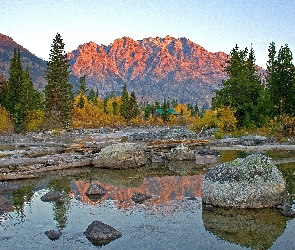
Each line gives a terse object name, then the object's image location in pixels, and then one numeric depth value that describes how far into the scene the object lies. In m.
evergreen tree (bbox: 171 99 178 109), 186.02
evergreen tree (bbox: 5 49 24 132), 69.00
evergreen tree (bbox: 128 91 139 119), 121.56
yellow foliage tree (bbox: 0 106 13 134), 63.93
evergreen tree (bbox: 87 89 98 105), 128.57
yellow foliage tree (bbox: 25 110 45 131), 69.76
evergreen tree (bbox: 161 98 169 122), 135.12
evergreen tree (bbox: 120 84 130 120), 121.61
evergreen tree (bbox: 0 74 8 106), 73.25
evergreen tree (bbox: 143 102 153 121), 140.75
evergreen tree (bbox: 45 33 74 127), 78.44
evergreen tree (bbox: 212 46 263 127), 55.97
